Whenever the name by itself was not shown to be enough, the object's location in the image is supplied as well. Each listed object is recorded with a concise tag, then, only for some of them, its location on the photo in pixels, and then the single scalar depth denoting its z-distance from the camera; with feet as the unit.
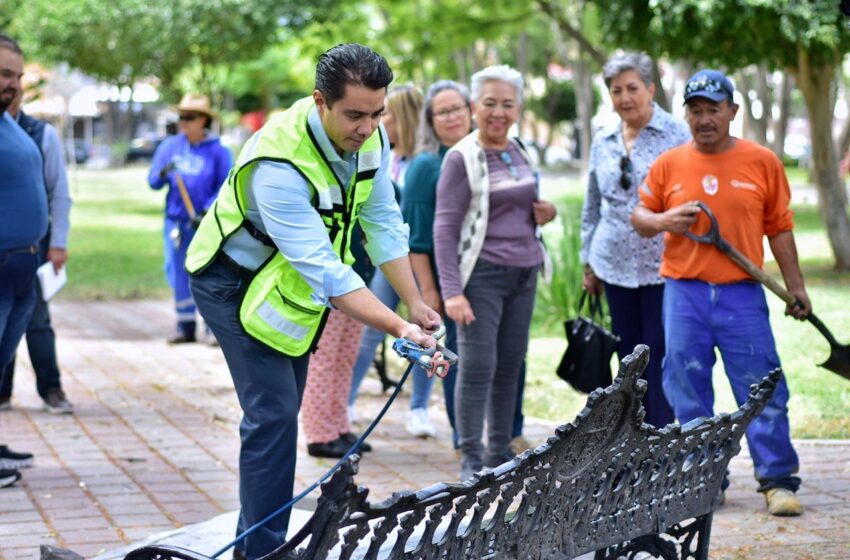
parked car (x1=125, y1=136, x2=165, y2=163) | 216.54
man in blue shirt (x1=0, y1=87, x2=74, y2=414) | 24.29
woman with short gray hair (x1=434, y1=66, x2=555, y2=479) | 20.52
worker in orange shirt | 18.63
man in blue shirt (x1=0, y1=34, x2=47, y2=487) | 19.84
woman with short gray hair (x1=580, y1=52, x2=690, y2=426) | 20.81
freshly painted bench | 10.13
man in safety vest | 12.73
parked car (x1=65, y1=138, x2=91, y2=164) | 213.25
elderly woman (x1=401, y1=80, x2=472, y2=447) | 22.24
